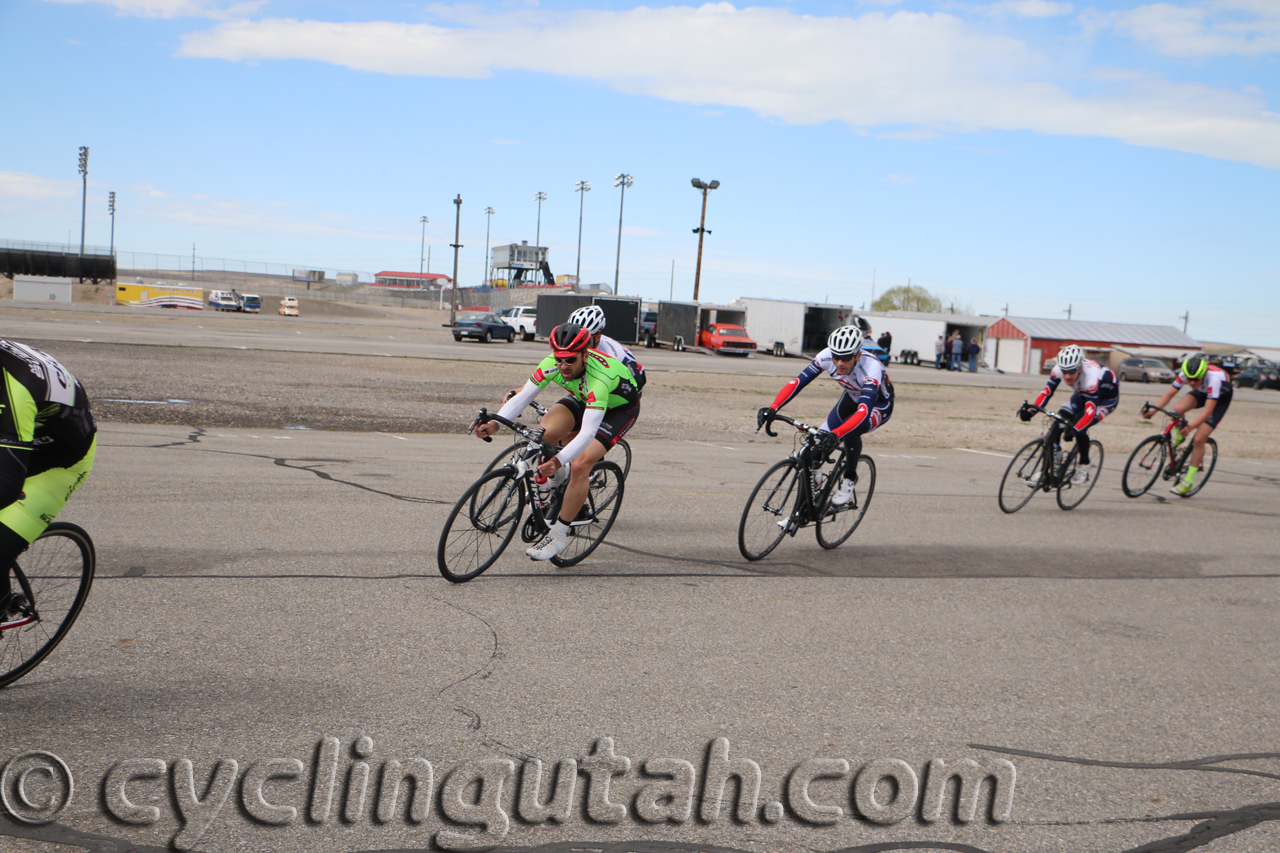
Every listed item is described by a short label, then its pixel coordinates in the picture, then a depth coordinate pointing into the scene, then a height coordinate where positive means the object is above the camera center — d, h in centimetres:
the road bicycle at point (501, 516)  631 -116
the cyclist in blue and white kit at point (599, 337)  674 +9
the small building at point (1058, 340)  6844 +311
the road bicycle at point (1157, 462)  1258 -99
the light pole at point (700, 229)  6550 +852
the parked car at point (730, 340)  5025 +89
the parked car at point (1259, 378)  5838 +84
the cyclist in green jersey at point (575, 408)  649 -43
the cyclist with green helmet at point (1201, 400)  1224 -15
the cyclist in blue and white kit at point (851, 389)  802 -20
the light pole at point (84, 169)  9931 +1522
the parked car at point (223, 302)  7831 +173
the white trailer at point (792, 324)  5391 +210
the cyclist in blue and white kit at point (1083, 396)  1095 -17
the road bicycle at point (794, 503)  769 -114
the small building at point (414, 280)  15325 +916
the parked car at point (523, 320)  5347 +128
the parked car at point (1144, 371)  6122 +83
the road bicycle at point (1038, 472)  1085 -105
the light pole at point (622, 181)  9112 +1572
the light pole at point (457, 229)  8394 +958
